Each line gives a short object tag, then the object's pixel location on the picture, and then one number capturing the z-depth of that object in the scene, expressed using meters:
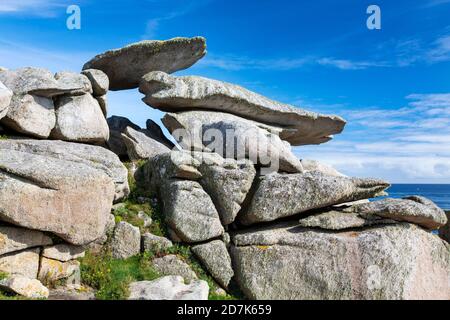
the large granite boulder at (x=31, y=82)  25.28
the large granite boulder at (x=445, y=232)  27.67
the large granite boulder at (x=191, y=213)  21.28
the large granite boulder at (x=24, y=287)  16.52
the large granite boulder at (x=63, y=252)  19.16
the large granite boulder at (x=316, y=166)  32.06
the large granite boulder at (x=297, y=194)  21.53
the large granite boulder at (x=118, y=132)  30.96
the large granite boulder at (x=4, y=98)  22.39
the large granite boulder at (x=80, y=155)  22.72
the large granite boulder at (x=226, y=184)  22.16
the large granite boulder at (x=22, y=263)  18.09
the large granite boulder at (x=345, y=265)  19.64
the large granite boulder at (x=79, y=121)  26.25
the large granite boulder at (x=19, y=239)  18.08
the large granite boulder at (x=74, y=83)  26.57
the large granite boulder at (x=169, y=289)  17.39
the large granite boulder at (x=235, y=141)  24.95
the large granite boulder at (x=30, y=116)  24.73
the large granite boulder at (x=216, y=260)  20.77
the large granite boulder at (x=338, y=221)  20.91
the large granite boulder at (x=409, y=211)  20.50
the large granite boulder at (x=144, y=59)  31.45
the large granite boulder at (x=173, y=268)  20.20
